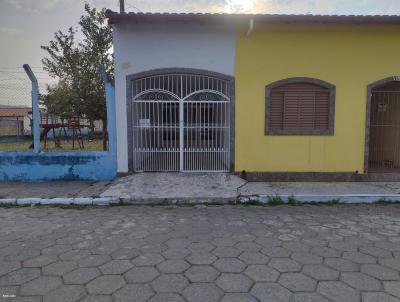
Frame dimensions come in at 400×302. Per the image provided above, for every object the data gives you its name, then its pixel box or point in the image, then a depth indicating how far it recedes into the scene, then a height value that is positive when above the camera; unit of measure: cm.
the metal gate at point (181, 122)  771 +26
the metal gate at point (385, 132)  866 -3
